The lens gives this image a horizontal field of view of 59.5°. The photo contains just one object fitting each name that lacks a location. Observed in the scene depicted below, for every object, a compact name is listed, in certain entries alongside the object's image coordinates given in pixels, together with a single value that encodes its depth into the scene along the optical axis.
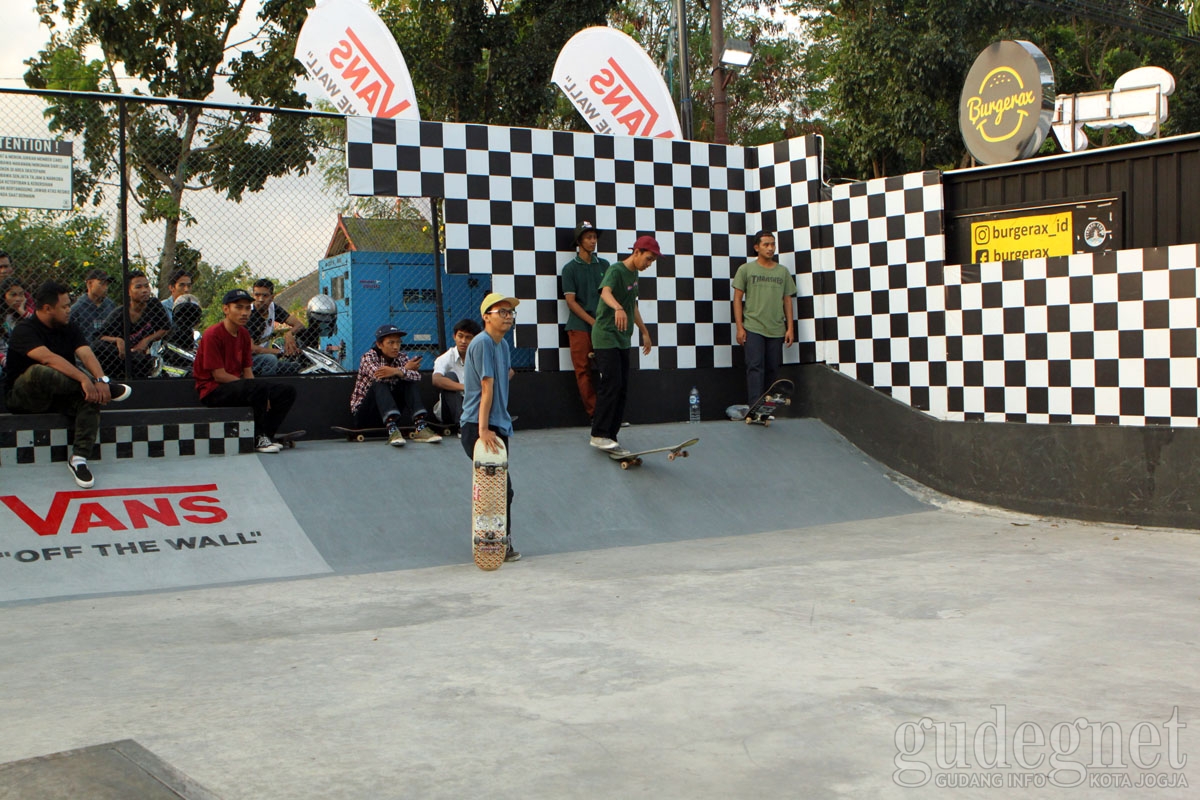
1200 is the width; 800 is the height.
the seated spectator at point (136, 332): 6.65
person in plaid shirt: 7.01
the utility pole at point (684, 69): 12.41
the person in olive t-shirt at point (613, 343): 7.00
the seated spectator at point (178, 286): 6.84
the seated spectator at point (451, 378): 7.18
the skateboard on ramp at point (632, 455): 6.95
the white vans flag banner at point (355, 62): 7.77
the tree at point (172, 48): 14.93
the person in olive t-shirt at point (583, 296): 7.67
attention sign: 6.00
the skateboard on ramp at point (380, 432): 7.10
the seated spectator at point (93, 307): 6.69
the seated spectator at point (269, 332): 7.36
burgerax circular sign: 7.51
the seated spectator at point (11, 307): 6.32
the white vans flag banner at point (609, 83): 8.80
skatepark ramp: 5.29
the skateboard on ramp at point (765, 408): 8.00
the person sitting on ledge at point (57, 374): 5.85
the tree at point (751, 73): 27.02
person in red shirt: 6.53
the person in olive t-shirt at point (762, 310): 8.14
